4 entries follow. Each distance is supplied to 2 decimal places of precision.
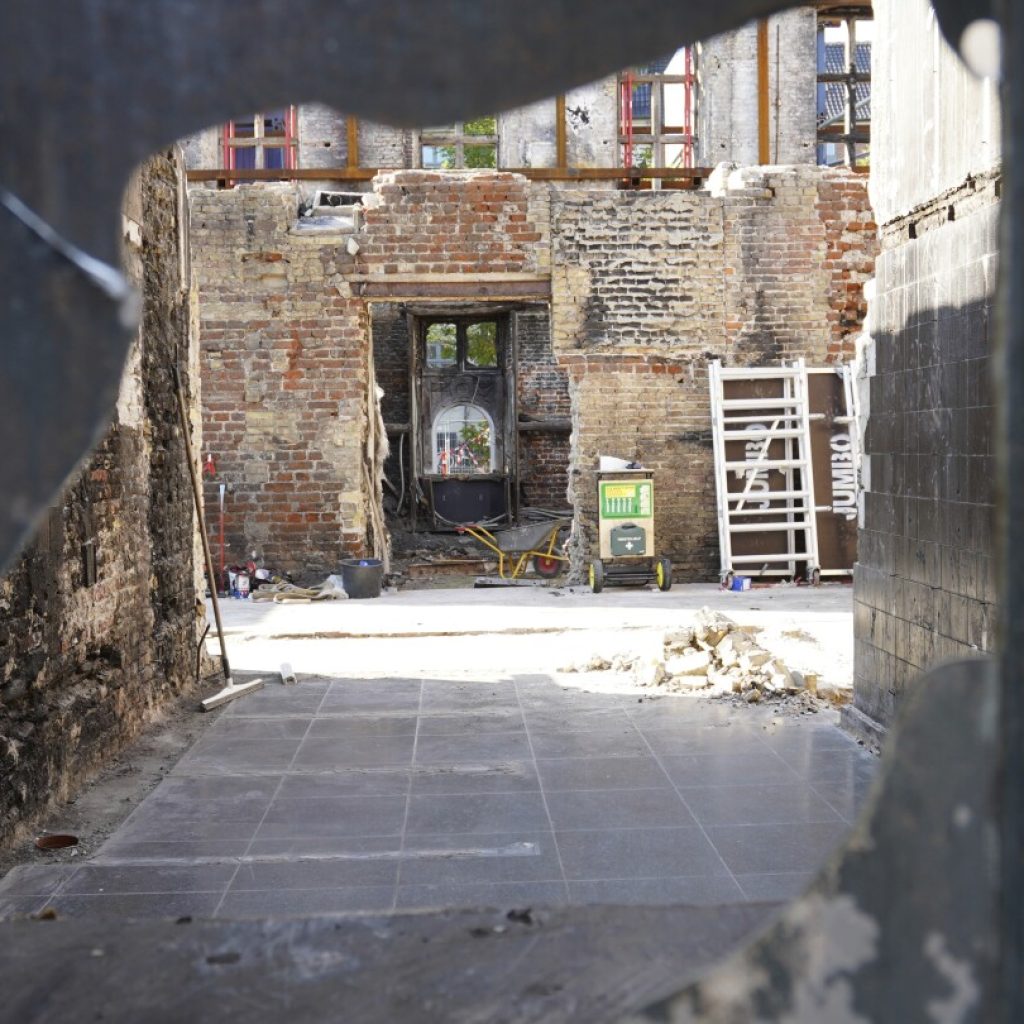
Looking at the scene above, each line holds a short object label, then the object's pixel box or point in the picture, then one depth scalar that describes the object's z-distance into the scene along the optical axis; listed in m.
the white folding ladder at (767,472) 11.03
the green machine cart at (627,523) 10.58
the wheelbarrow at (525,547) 13.31
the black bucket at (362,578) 10.52
